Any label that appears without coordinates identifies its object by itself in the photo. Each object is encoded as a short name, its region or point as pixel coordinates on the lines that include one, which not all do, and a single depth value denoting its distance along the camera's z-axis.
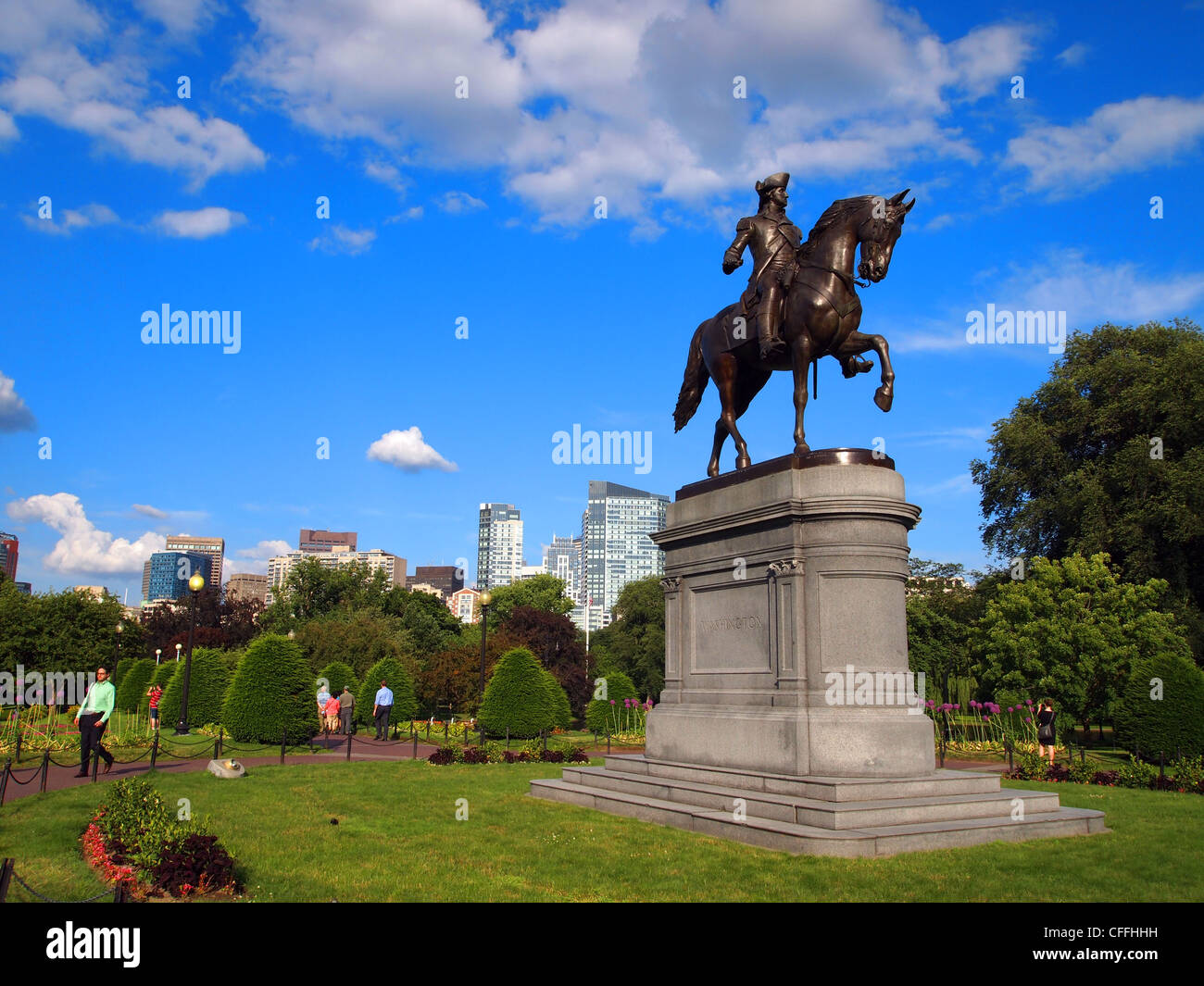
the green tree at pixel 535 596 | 92.50
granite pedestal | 10.99
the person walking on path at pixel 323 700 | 33.34
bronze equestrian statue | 13.80
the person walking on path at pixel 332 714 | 33.03
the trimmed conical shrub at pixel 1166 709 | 21.31
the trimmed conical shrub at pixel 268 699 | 25.98
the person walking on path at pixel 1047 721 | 24.09
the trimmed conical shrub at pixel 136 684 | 45.66
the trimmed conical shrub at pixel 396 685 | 35.75
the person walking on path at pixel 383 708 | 30.36
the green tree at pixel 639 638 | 67.56
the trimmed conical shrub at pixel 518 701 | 28.44
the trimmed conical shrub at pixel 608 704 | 35.56
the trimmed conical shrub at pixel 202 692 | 32.47
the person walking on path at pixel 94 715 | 17.95
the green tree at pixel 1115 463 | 35.38
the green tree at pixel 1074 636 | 30.70
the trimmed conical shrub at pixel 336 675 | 37.75
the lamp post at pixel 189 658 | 25.03
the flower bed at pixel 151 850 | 8.31
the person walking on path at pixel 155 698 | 30.67
